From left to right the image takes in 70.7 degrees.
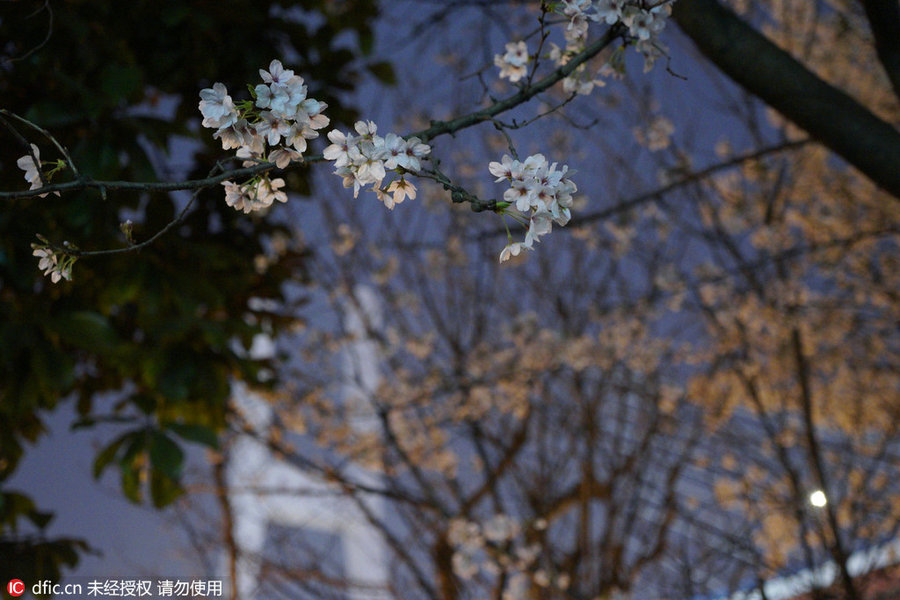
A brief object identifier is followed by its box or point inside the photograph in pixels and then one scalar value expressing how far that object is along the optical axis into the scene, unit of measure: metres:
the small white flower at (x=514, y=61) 0.84
